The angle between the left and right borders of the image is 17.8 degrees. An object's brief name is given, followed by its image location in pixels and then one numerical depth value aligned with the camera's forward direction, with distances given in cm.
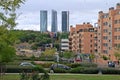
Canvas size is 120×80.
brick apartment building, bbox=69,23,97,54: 15438
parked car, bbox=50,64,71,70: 5836
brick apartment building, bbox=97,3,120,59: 11331
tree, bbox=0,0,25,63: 2119
